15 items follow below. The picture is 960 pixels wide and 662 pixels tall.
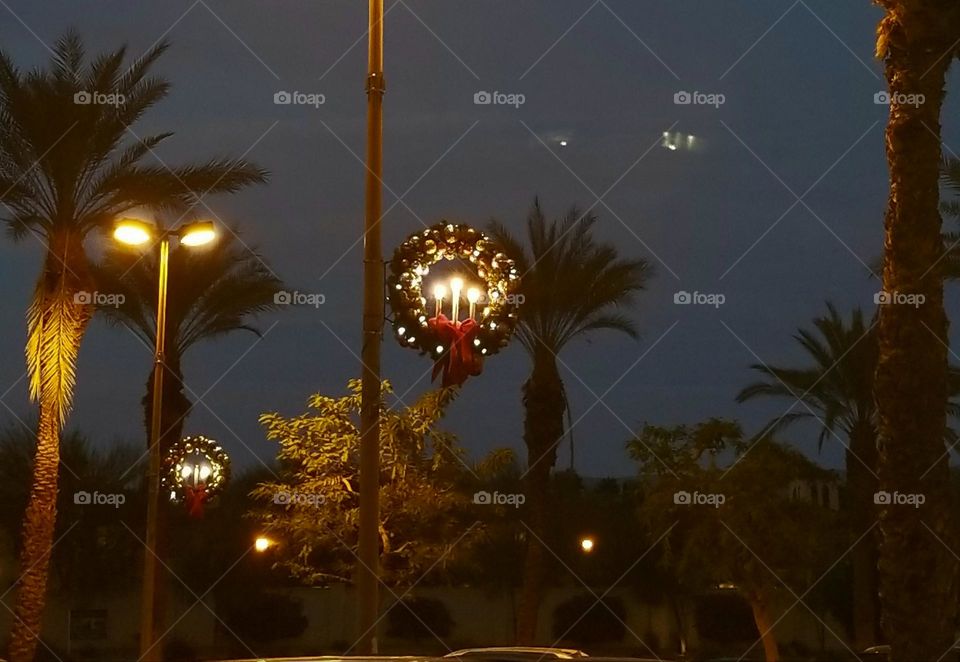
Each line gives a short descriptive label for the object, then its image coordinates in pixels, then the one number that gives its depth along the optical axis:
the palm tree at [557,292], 26.44
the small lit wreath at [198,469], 21.00
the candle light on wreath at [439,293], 12.00
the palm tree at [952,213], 22.20
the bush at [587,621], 36.19
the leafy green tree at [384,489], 18.91
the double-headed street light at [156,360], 17.44
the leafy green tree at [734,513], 30.38
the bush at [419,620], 36.50
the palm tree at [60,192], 20.67
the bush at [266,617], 36.31
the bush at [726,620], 37.56
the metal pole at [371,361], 11.32
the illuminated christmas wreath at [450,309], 11.73
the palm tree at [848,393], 30.06
